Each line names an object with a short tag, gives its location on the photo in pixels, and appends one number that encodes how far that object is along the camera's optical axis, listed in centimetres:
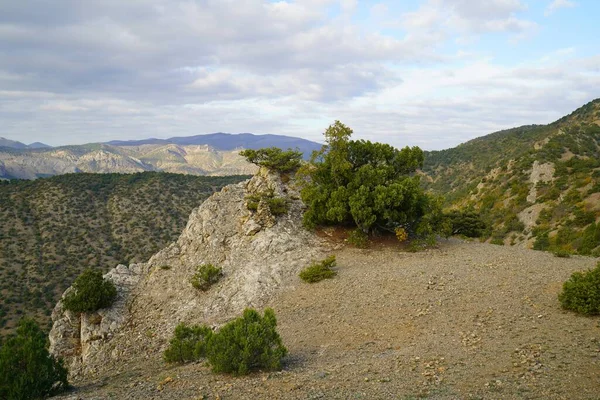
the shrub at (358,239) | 1844
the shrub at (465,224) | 2345
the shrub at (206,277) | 1775
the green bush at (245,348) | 927
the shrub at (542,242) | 2870
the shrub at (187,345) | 1129
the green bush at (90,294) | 1784
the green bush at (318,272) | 1584
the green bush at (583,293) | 1043
